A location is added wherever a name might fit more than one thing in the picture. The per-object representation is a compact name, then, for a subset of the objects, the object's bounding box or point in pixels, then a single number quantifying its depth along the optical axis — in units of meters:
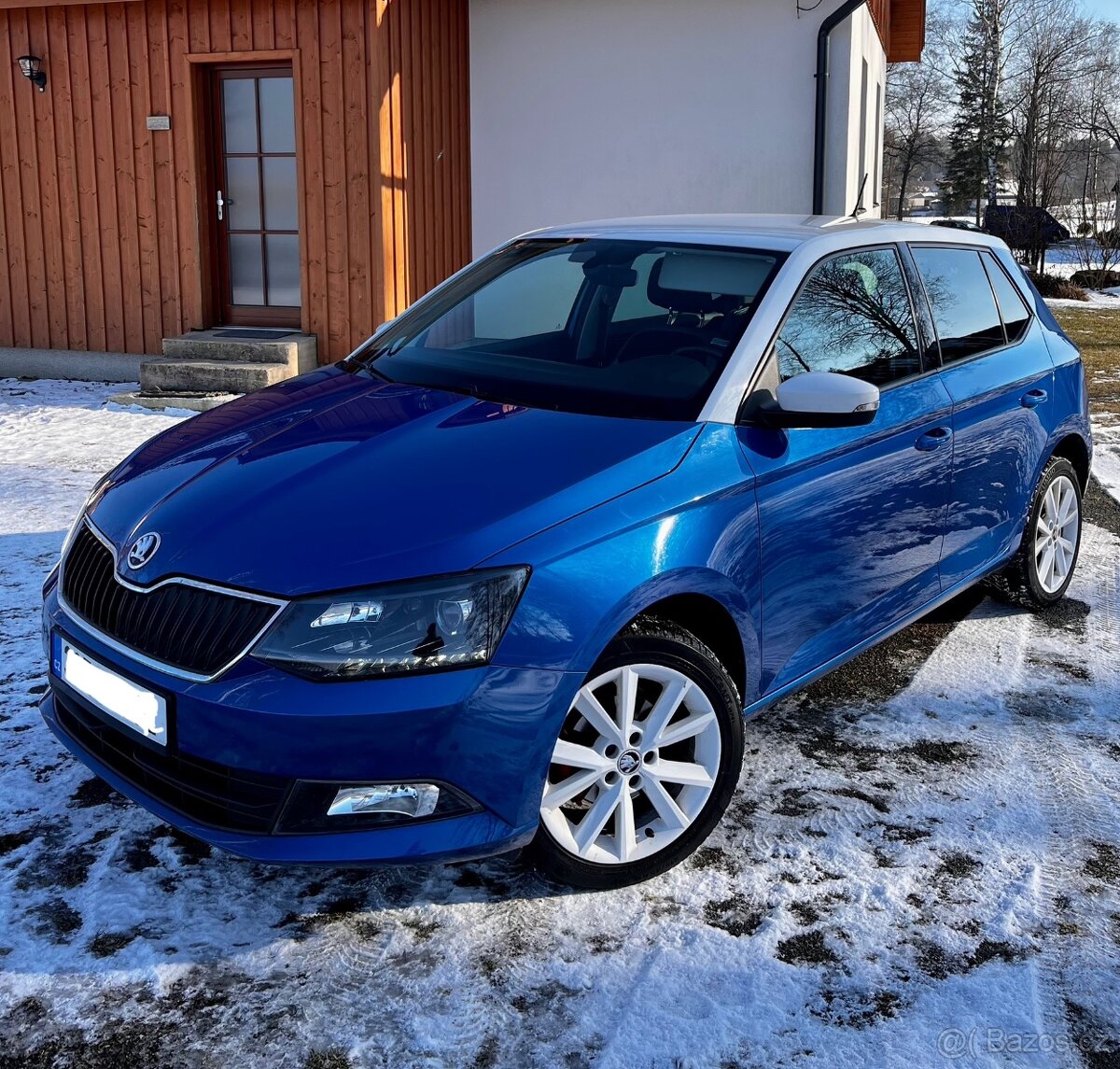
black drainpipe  10.77
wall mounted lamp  10.52
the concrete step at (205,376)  9.69
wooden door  10.48
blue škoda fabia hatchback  2.58
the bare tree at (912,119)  56.09
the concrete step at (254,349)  9.91
